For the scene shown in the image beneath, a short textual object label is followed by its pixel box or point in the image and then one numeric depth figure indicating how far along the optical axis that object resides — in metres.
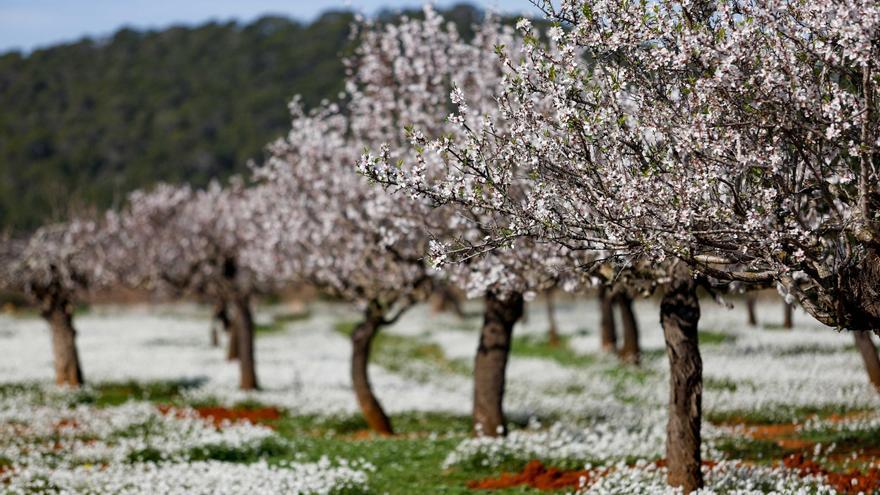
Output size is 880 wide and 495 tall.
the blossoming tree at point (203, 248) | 33.03
